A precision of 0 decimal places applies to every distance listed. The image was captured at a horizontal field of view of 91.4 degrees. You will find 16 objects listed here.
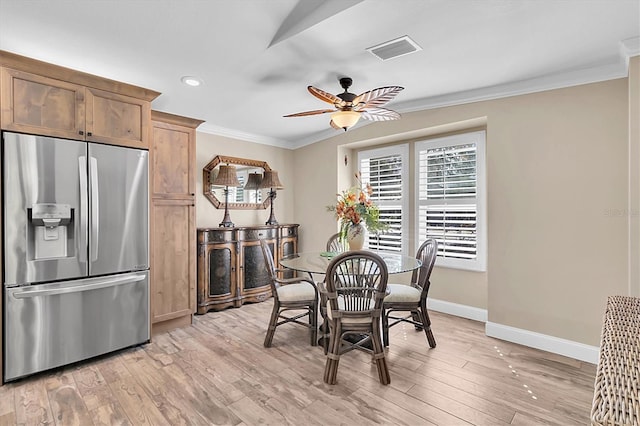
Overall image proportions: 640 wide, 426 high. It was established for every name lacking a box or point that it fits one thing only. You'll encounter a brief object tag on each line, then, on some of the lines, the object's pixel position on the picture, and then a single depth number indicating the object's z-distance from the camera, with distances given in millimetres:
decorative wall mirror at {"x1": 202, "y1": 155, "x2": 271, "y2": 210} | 4453
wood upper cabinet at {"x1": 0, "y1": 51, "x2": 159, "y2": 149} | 2348
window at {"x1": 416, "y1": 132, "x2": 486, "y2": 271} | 3701
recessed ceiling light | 2921
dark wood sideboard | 3959
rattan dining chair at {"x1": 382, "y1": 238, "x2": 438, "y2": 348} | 2891
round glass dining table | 2748
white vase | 3129
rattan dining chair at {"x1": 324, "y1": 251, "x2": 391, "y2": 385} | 2342
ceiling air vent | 2295
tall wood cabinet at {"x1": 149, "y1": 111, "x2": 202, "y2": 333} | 3369
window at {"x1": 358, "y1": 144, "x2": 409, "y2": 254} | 4379
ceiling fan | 2443
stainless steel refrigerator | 2363
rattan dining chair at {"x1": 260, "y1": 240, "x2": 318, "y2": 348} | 3028
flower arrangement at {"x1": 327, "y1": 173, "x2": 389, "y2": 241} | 3094
